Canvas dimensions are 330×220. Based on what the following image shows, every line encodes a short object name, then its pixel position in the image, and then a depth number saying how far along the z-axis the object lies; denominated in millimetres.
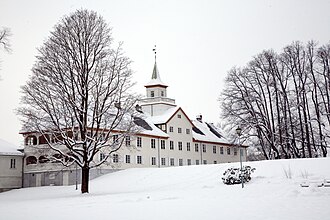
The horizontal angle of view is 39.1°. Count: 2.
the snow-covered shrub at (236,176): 30672
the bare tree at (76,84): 30500
